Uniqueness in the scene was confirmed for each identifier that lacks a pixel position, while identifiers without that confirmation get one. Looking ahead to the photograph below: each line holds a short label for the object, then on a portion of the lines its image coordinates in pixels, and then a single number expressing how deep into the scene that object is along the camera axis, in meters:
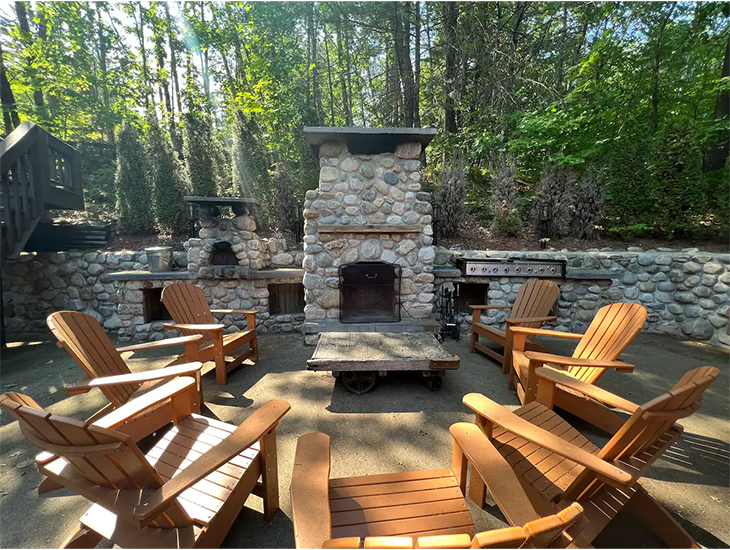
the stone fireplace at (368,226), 4.06
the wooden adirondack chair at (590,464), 1.18
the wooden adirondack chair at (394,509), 0.81
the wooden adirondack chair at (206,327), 2.96
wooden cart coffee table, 2.70
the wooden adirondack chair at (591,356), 2.14
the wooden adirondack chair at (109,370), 1.84
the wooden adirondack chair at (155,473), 0.98
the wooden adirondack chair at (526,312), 3.20
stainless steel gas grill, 4.41
